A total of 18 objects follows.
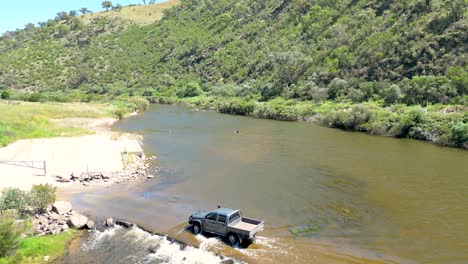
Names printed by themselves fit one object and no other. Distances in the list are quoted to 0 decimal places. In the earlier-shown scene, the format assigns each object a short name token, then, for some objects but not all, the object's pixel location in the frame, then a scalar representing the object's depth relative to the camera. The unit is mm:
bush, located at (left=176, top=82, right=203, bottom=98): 144250
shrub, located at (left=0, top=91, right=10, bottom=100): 109812
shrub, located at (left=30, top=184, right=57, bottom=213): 30550
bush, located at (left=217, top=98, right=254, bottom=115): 102250
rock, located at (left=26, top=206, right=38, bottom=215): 30088
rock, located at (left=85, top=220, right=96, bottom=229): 29452
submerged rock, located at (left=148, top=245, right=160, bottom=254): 25797
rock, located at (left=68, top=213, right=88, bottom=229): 29203
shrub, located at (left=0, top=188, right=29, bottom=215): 29391
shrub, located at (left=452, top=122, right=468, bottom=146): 56700
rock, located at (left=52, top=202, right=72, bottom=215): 30906
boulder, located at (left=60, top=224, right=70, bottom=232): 28547
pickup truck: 26023
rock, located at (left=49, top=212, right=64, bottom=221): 29875
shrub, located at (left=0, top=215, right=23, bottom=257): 22016
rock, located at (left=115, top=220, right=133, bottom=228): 29953
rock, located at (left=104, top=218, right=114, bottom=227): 30078
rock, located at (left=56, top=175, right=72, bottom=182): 40219
